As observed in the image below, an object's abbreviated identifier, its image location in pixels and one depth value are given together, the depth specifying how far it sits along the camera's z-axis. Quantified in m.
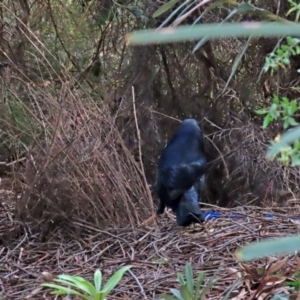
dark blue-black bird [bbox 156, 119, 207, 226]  7.34
